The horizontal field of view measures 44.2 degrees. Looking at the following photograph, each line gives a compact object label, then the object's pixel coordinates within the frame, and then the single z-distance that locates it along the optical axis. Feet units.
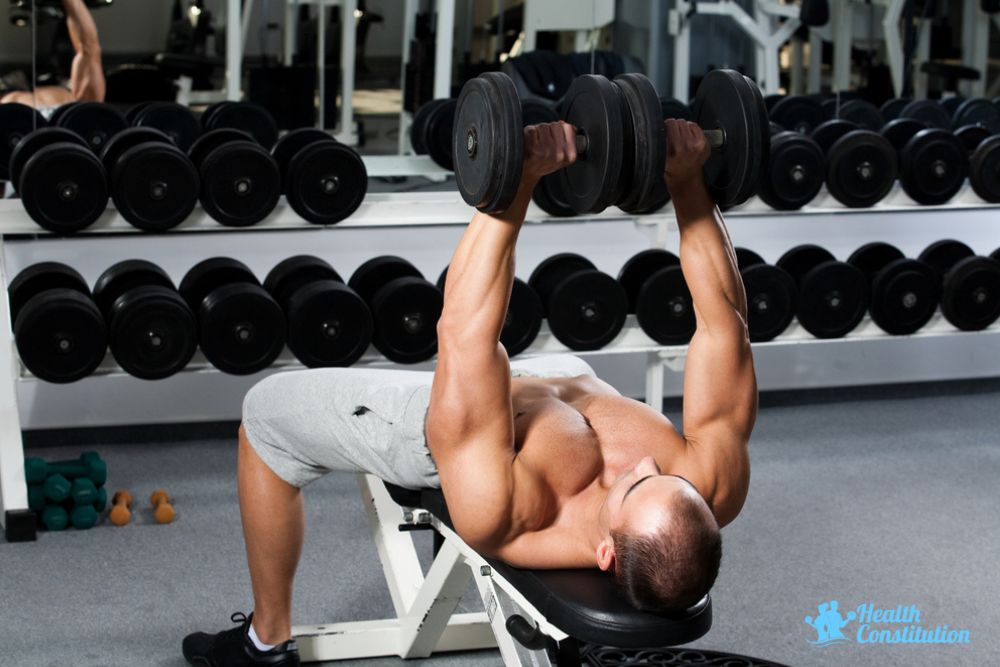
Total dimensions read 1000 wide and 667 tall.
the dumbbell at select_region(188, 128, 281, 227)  10.94
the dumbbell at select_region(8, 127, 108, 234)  10.30
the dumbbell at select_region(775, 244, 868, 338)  13.23
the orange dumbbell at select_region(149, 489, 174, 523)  11.00
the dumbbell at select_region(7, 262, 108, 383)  10.52
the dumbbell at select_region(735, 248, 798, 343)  12.91
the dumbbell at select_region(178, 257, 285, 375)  11.02
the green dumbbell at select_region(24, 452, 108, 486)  10.94
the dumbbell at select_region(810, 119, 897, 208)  12.97
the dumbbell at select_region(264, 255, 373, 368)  11.30
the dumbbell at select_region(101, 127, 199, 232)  10.60
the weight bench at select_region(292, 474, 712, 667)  6.17
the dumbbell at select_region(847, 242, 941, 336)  13.47
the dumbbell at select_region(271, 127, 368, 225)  11.25
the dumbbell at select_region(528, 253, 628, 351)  12.24
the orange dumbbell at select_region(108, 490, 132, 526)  10.93
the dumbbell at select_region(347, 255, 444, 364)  11.65
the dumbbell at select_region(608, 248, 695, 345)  12.57
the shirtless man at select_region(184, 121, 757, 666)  6.29
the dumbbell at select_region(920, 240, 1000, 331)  13.69
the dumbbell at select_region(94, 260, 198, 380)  10.78
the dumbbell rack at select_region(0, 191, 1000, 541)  10.55
